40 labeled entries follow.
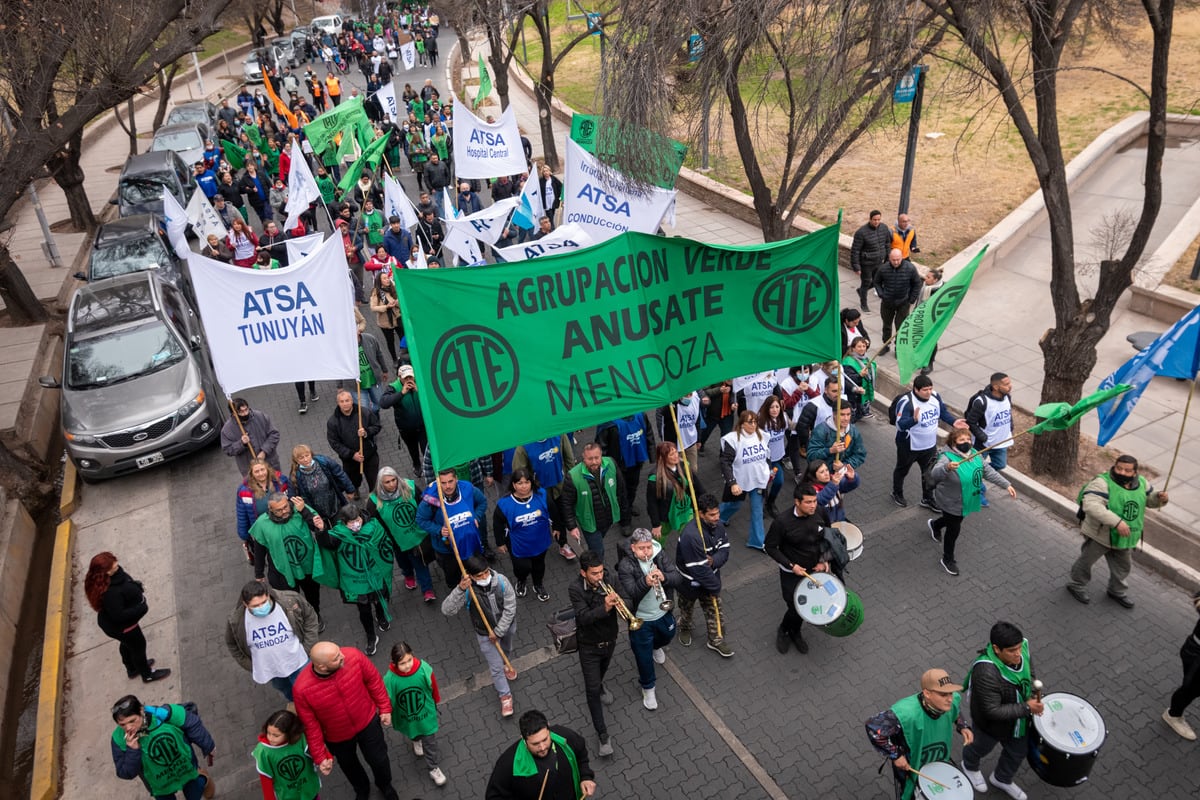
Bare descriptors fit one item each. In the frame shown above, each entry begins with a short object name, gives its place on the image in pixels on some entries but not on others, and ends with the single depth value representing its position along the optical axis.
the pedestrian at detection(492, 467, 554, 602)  7.40
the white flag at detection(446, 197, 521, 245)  11.95
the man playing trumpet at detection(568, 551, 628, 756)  6.05
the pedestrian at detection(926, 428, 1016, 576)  7.73
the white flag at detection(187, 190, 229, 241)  15.02
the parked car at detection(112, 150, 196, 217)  19.83
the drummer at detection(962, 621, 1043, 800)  5.31
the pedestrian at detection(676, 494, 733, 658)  6.84
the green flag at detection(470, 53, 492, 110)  18.83
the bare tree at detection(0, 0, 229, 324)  12.11
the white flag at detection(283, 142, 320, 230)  13.20
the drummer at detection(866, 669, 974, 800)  5.20
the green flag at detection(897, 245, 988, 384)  8.18
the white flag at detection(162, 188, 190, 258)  14.20
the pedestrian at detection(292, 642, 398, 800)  5.45
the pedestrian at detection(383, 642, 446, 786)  5.81
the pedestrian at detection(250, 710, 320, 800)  5.38
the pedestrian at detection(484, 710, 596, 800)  4.79
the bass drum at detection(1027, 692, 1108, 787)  5.28
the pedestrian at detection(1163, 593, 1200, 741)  6.08
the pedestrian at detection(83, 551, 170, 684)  6.95
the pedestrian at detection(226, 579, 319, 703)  6.30
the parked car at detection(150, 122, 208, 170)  24.25
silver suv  10.66
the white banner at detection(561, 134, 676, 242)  11.09
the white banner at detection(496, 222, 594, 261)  10.27
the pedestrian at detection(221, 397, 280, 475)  8.95
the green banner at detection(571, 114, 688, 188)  10.32
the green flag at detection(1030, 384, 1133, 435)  7.19
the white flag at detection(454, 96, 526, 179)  14.33
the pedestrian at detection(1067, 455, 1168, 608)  7.09
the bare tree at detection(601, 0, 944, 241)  8.27
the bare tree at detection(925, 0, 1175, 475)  7.80
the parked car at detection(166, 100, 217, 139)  28.70
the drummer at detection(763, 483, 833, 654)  6.82
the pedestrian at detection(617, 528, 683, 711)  6.30
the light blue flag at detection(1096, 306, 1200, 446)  7.00
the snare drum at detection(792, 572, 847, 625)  6.75
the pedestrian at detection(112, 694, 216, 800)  5.55
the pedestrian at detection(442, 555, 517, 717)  6.44
